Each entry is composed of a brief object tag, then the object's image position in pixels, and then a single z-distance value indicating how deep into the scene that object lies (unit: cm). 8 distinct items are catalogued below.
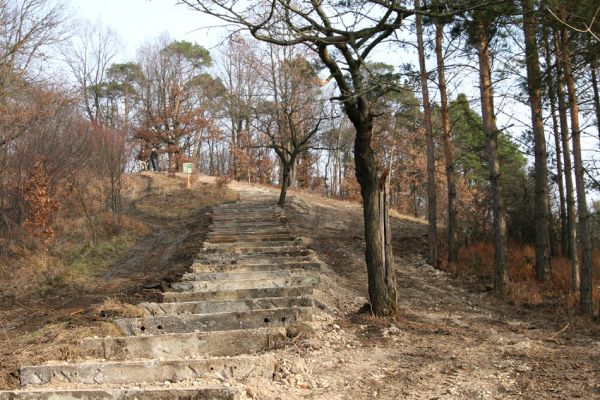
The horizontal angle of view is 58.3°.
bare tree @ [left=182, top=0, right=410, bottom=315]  752
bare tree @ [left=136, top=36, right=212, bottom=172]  3550
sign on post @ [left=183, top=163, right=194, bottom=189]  2552
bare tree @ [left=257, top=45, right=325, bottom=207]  2027
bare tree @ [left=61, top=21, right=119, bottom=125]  3741
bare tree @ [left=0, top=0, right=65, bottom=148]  1759
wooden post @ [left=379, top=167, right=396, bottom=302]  789
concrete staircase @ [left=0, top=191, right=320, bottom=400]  514
